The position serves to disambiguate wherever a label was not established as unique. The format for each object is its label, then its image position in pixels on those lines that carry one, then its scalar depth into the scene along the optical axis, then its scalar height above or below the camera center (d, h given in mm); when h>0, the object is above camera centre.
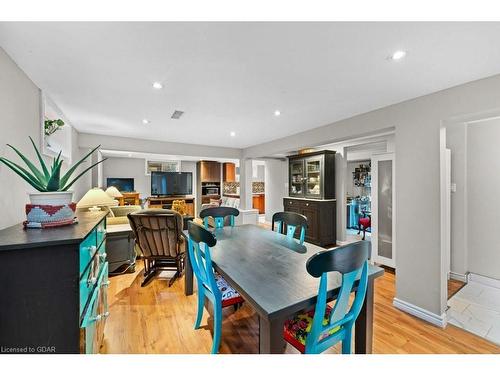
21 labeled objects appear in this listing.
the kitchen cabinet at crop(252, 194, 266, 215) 7805 -596
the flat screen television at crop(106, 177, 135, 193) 6352 +101
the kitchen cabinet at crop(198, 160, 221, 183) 7461 +559
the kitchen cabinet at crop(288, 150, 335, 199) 4355 +249
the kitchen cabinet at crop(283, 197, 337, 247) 4332 -740
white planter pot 1124 -62
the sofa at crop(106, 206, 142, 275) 2958 -931
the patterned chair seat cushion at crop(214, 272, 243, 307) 1673 -895
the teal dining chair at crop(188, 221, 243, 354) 1448 -690
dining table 1008 -563
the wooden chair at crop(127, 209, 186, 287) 2572 -625
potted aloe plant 1125 -9
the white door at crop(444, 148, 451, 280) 2777 -15
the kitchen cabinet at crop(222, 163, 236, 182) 7879 +533
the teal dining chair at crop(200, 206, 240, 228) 2756 -367
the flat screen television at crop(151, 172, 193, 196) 6977 +111
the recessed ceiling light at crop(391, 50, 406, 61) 1333 +852
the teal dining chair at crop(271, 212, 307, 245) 2184 -407
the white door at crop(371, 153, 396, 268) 3154 -363
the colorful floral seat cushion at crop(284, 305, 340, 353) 1233 -878
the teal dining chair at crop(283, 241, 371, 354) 1013 -655
